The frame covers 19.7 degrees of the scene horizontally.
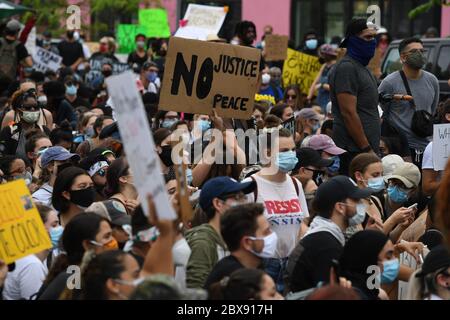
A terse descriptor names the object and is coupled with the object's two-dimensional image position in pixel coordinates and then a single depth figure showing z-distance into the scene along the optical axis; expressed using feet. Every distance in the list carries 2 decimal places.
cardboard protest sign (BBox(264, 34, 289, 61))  65.00
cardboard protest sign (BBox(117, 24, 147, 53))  90.99
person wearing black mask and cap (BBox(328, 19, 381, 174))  32.81
